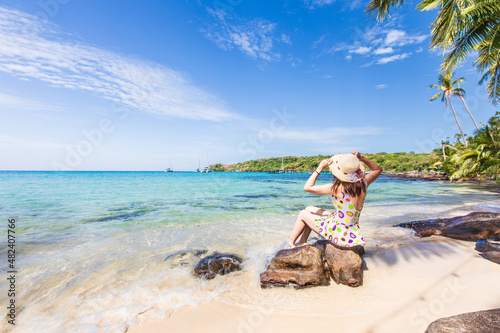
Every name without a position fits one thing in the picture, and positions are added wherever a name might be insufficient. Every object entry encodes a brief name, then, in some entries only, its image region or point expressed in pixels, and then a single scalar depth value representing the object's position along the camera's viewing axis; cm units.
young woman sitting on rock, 329
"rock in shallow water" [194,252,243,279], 399
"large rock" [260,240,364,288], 334
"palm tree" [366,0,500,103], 762
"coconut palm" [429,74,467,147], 3416
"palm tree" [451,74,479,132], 3397
